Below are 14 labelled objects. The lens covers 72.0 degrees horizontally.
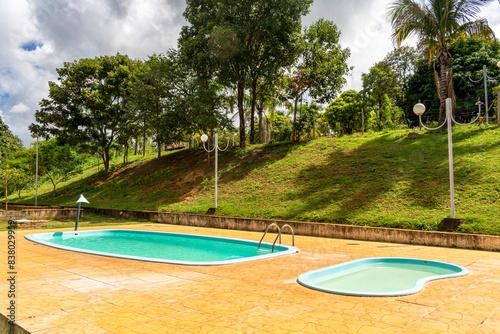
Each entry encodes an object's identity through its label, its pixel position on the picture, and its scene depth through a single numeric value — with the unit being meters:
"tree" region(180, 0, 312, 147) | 21.27
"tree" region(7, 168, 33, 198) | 25.66
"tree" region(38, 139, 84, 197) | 30.47
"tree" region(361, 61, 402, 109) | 32.38
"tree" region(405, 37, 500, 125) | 25.08
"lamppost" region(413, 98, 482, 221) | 9.55
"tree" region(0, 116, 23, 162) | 50.12
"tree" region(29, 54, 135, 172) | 27.94
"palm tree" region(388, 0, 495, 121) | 15.16
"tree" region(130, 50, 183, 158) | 24.42
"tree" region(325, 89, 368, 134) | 33.74
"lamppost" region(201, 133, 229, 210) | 14.89
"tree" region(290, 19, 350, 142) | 23.10
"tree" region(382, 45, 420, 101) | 33.44
